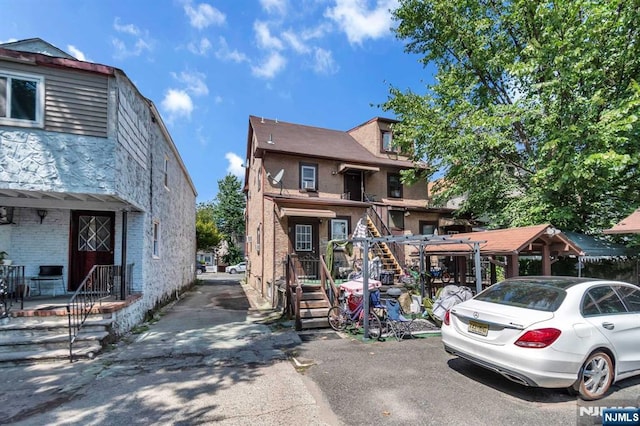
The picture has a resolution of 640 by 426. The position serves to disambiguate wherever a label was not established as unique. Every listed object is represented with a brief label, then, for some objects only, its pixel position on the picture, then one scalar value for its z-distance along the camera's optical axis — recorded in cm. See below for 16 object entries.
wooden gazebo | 854
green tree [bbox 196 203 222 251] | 3738
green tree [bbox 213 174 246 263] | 4572
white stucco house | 673
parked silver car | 4078
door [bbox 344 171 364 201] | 1691
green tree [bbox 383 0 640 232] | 1019
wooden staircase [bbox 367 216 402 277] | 1425
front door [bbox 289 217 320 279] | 1447
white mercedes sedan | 411
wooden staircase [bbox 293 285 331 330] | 872
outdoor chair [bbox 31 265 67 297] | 910
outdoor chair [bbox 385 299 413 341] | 762
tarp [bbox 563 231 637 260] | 1018
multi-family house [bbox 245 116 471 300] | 1423
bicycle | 834
